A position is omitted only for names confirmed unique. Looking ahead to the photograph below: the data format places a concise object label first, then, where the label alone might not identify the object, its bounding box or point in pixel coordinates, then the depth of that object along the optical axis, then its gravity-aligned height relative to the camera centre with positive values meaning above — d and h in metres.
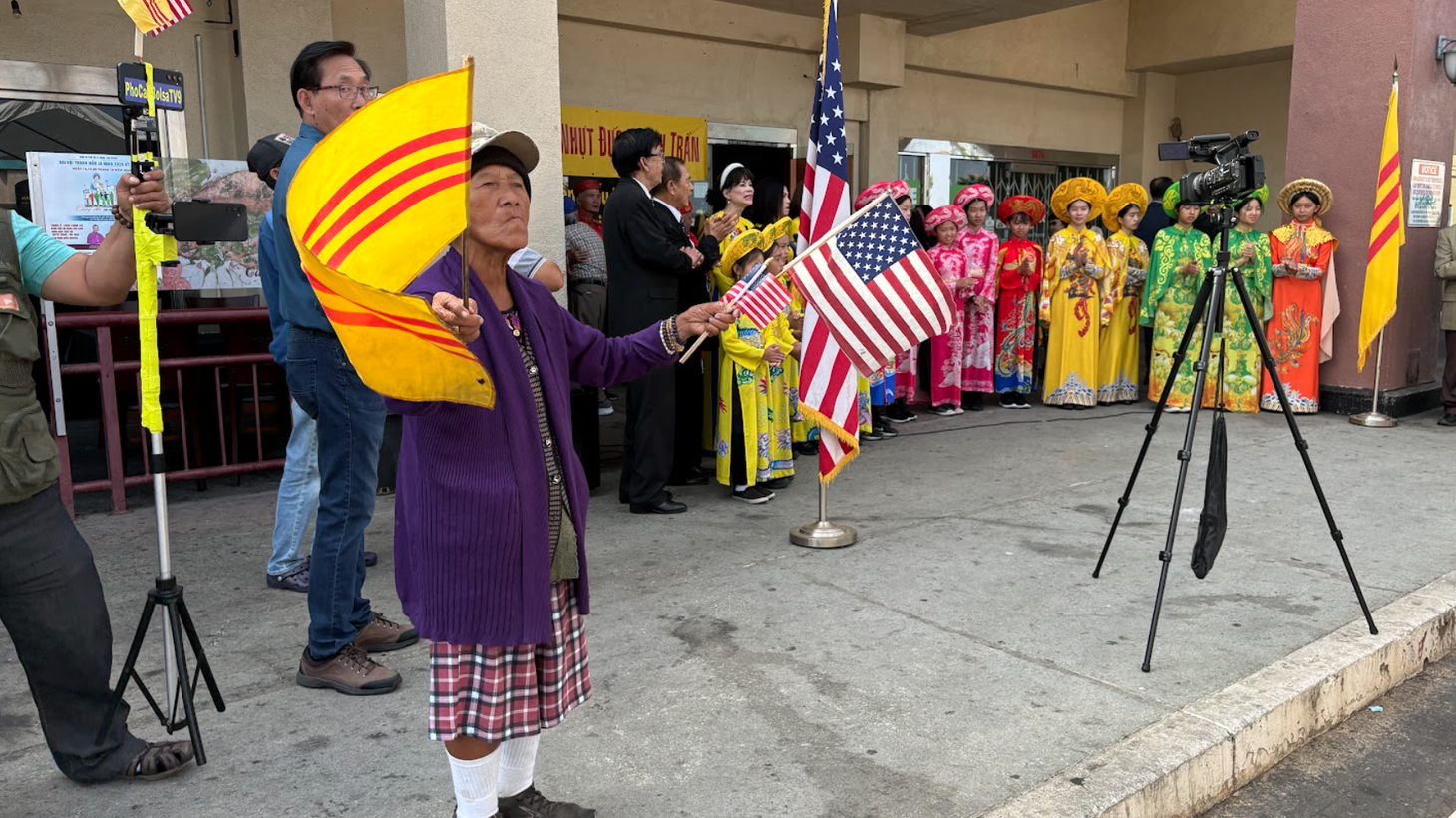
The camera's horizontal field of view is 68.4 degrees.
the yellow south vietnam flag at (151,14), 2.85 +0.68
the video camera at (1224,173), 3.91 +0.34
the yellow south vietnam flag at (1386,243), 8.19 +0.16
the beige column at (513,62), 5.84 +1.14
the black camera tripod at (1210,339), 3.83 -0.28
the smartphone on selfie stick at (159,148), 2.75 +0.31
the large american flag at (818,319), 5.33 -0.23
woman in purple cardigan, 2.30 -0.55
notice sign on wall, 8.90 +0.59
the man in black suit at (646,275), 5.88 -0.05
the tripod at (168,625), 2.95 -0.99
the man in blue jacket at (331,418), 3.52 -0.50
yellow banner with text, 10.40 +1.31
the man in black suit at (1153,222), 10.53 +0.41
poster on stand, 5.91 +0.40
